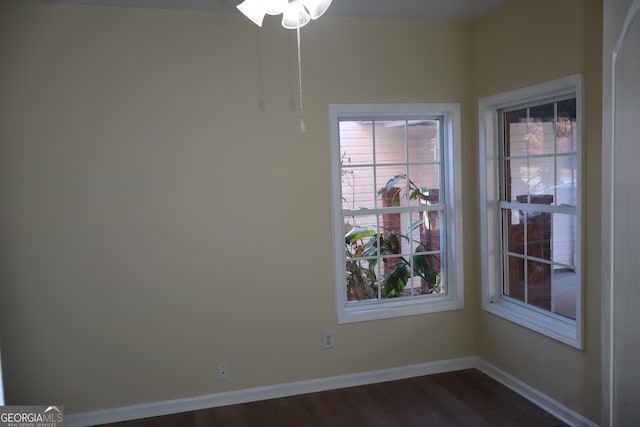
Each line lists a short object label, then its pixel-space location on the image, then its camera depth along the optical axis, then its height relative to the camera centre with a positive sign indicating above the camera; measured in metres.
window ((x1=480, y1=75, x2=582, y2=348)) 3.28 -0.25
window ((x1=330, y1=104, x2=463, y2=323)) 4.01 -0.30
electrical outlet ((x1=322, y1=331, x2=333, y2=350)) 3.89 -1.22
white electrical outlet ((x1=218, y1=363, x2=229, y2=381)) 3.70 -1.36
